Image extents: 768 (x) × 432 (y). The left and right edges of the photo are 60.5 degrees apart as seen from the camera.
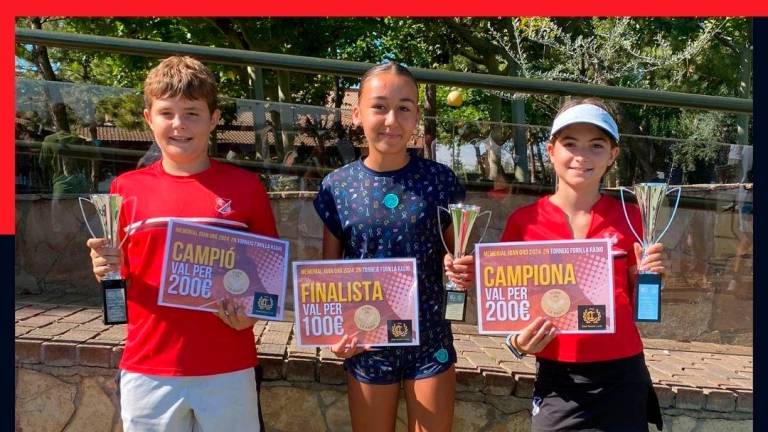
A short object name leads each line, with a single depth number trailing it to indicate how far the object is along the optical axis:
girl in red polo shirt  2.48
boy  2.46
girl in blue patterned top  2.57
